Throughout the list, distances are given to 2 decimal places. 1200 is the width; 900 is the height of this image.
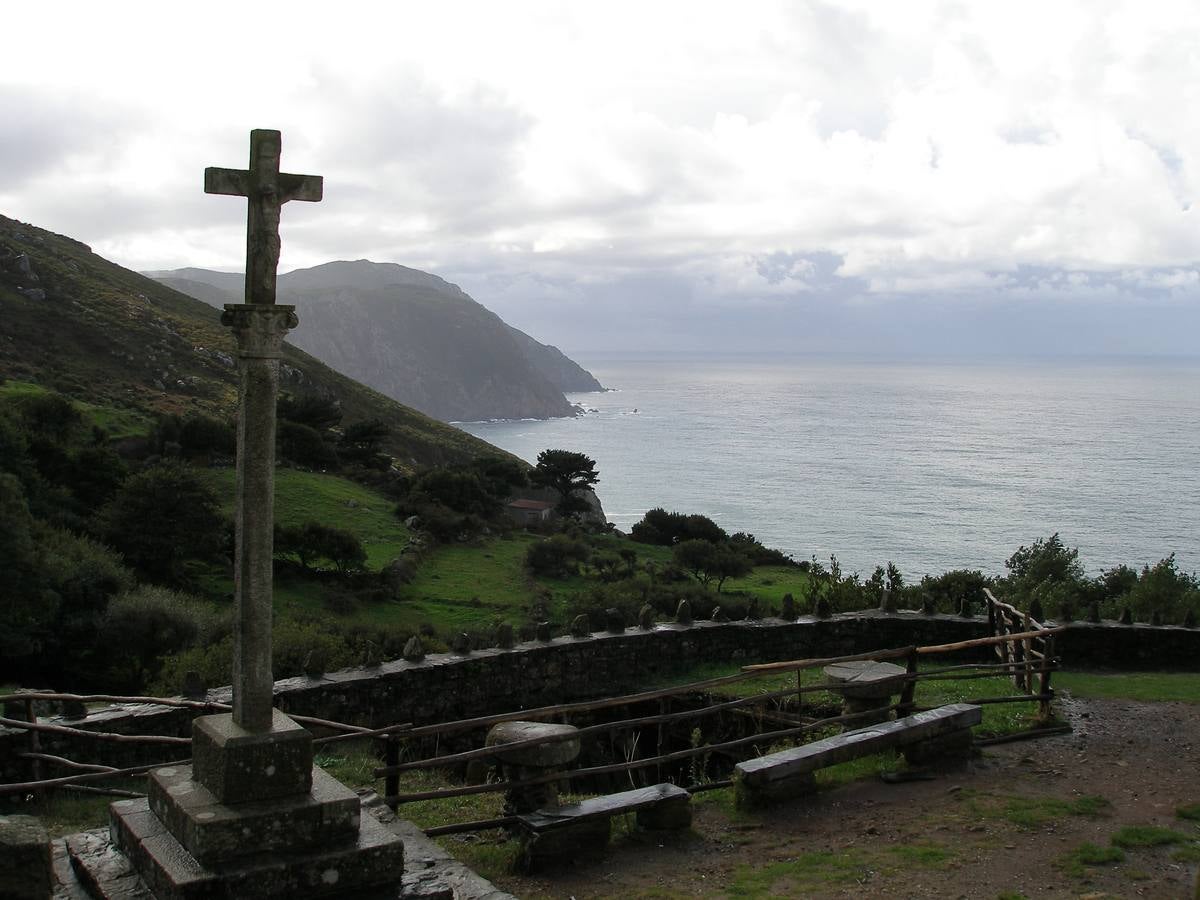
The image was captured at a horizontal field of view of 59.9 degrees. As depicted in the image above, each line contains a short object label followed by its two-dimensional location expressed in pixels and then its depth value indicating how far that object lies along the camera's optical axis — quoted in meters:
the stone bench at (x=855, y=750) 8.72
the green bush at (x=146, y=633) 18.94
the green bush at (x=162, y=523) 29.88
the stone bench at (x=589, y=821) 7.41
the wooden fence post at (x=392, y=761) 7.61
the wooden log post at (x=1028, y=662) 11.63
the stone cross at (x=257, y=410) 5.87
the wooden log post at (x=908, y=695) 10.27
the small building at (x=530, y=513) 53.03
